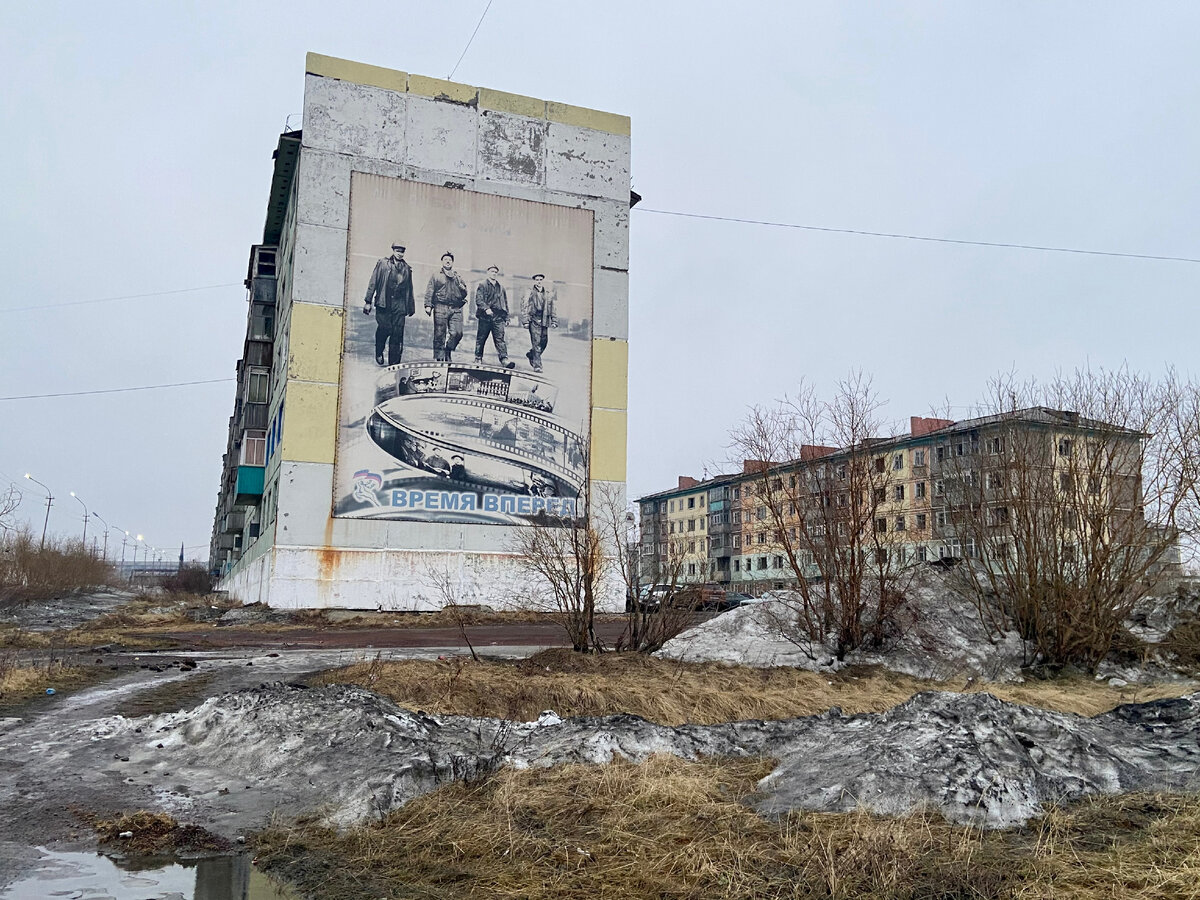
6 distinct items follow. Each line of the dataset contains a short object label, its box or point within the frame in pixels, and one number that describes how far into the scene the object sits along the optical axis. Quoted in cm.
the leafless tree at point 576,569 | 1588
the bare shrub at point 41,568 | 4300
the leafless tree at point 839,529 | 1634
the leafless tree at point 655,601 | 1616
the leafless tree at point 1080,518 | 1638
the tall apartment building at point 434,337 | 3281
